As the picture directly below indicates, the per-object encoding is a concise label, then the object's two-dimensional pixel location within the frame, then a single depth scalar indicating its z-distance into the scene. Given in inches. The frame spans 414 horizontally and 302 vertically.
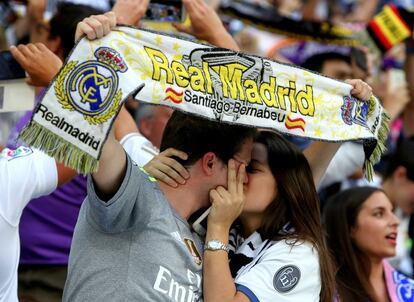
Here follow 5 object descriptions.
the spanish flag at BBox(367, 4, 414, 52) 468.8
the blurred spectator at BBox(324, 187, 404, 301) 335.3
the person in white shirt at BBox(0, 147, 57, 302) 243.0
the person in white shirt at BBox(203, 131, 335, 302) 240.5
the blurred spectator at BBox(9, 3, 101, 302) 327.3
